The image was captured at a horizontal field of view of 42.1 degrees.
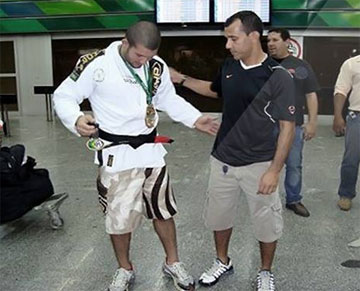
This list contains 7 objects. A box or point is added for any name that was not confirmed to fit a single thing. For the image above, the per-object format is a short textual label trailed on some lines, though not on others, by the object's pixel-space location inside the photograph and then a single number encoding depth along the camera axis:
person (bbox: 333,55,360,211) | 3.08
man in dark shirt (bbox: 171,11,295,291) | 1.88
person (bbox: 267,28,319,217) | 2.95
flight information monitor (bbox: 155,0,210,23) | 7.15
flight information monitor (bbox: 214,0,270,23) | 6.84
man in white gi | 1.89
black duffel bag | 2.62
